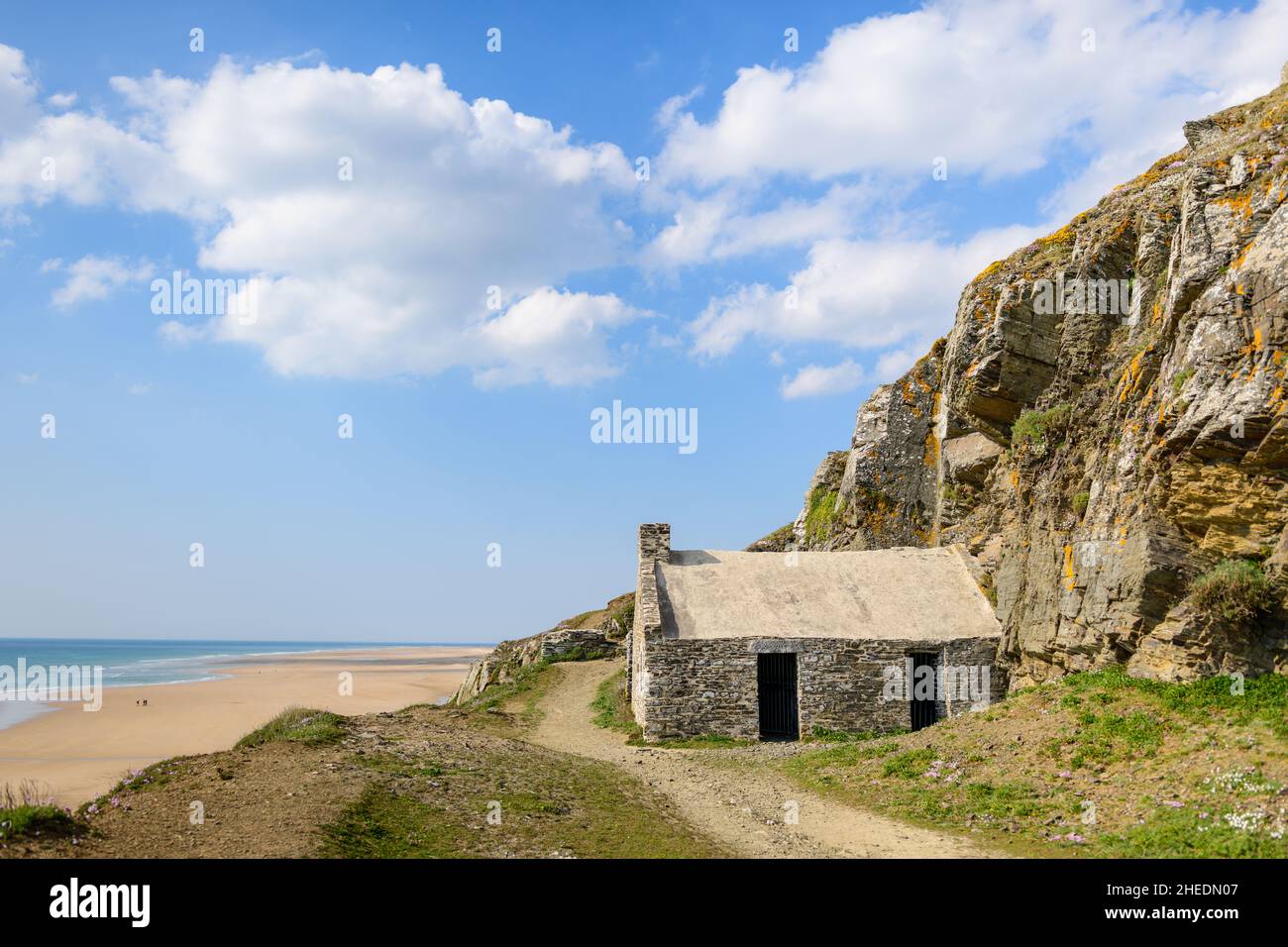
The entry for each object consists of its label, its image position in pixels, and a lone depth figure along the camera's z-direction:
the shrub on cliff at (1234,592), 13.51
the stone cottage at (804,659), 20.78
